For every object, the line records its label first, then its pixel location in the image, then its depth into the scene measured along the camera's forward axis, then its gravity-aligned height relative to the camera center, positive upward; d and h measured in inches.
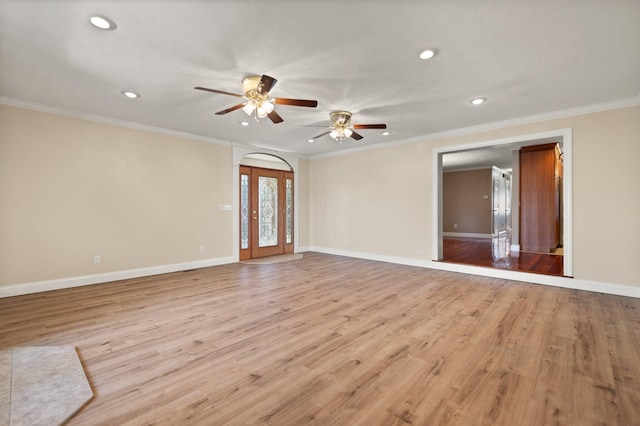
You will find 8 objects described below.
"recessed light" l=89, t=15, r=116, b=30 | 83.4 +59.0
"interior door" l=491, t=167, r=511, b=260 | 393.1 +7.3
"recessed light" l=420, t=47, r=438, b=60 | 100.7 +59.4
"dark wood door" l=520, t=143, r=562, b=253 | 266.4 +15.6
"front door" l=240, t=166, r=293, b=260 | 264.5 +1.2
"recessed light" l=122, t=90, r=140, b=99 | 136.6 +60.1
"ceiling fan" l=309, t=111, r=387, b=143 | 161.3 +52.6
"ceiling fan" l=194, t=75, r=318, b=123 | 119.4 +50.2
